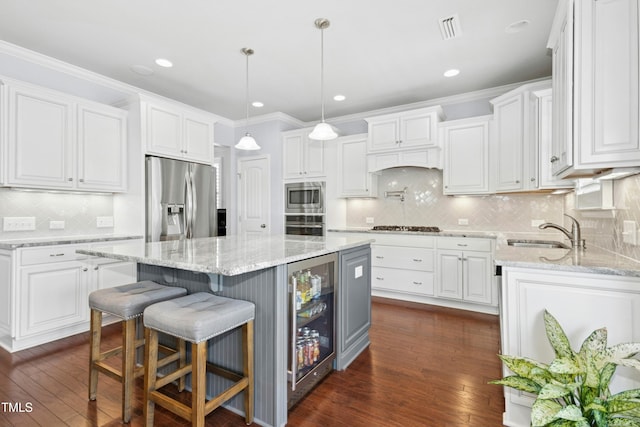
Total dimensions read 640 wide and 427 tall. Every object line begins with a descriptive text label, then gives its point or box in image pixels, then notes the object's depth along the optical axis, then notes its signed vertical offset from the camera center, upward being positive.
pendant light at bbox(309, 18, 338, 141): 2.63 +0.71
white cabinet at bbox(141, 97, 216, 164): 3.62 +1.00
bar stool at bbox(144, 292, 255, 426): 1.45 -0.61
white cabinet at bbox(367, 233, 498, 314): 3.58 -0.71
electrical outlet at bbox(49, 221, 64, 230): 3.27 -0.13
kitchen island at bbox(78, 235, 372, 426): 1.63 -0.44
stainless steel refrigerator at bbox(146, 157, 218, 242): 3.60 +0.16
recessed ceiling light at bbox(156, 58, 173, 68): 3.27 +1.57
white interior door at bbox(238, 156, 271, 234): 5.08 +0.29
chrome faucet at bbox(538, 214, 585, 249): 2.37 -0.19
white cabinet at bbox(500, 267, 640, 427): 1.43 -0.48
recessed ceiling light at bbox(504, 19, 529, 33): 2.60 +1.56
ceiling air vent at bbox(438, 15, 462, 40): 2.57 +1.56
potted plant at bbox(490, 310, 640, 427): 1.11 -0.65
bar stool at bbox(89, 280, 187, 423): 1.73 -0.63
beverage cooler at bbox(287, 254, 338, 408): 1.84 -0.72
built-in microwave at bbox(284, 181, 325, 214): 4.73 +0.23
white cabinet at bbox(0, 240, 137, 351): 2.61 -0.69
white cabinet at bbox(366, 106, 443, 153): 3.96 +1.08
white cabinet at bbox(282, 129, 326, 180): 4.75 +0.86
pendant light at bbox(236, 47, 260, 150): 3.04 +0.67
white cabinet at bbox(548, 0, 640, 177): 1.43 +0.60
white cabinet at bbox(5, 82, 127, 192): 2.80 +0.70
